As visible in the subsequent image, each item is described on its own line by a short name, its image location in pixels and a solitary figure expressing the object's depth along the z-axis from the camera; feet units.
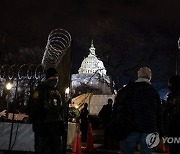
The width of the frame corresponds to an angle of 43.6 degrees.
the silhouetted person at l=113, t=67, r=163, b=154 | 10.63
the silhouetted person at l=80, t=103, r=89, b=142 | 33.60
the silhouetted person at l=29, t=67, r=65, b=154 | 12.20
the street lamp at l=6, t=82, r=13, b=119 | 23.18
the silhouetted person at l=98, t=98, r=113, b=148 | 26.20
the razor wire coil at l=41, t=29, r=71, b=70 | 20.29
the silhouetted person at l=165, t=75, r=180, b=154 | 12.46
